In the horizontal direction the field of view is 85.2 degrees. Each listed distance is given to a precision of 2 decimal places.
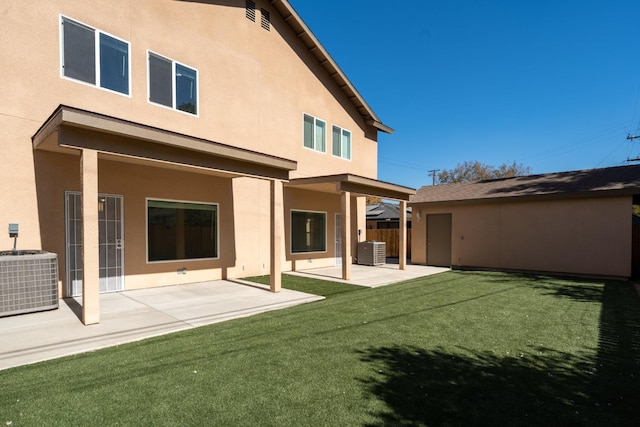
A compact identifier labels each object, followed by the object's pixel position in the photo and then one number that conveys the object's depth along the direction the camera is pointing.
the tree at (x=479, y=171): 41.53
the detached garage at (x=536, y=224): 11.28
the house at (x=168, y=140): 6.51
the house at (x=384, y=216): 21.96
